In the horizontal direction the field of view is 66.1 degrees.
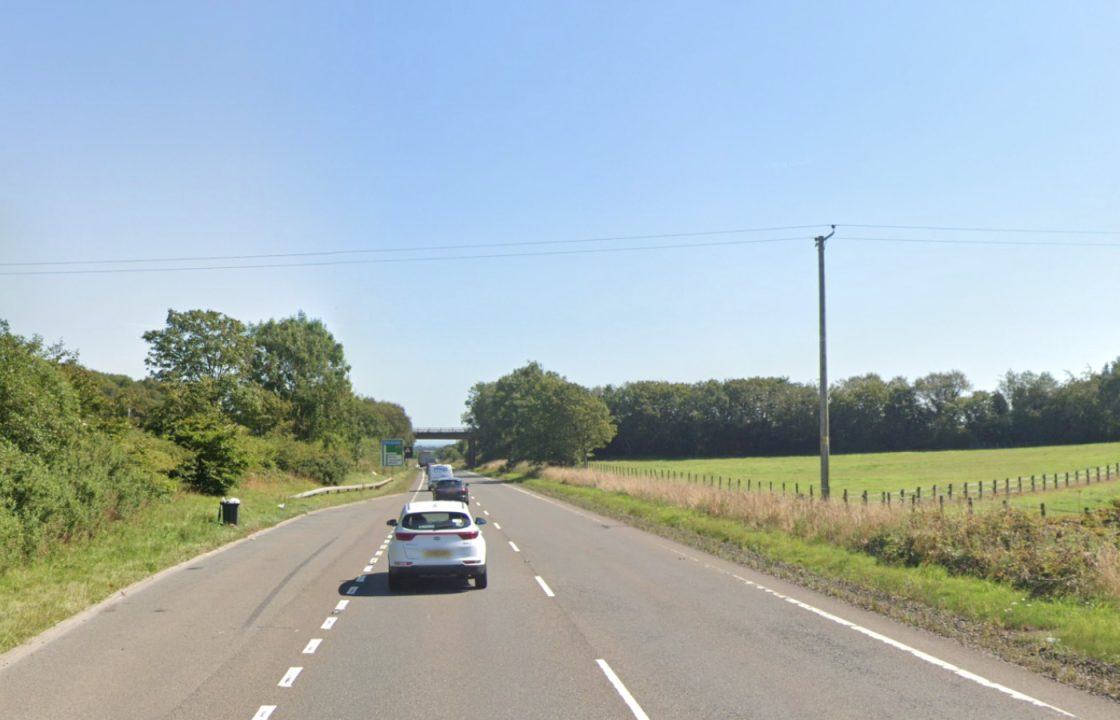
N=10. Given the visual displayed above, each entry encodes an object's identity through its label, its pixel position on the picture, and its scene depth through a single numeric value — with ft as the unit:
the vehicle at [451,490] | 134.41
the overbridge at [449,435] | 495.49
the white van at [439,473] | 173.83
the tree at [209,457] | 122.93
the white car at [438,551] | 48.57
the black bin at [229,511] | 91.97
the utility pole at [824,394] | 82.48
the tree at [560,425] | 278.46
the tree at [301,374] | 254.06
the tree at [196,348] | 198.18
